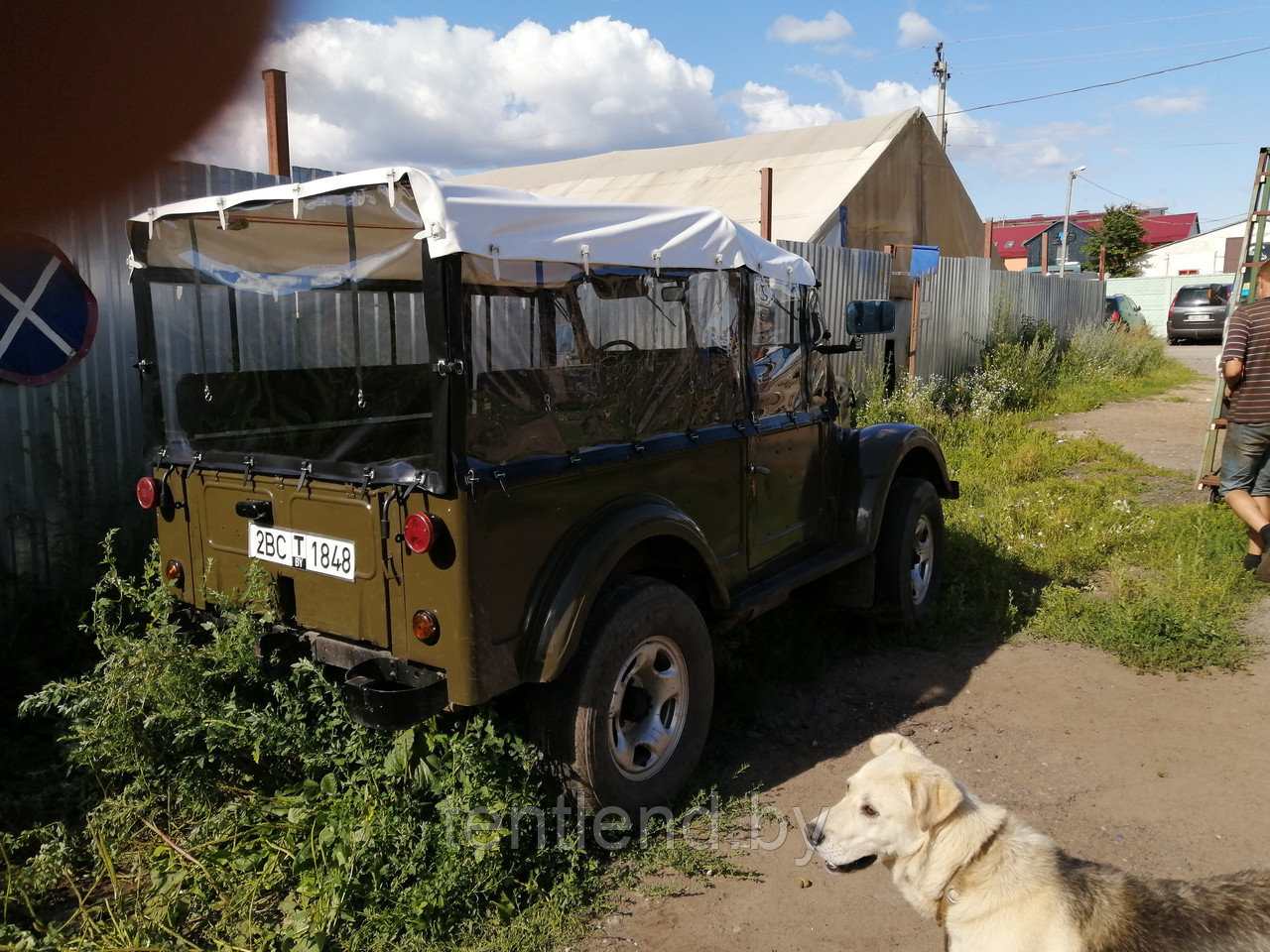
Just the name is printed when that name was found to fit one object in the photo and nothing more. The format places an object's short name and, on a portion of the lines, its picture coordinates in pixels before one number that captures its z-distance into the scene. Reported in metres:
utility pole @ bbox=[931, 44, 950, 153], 31.33
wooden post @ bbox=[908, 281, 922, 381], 12.58
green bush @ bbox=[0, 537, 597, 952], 3.01
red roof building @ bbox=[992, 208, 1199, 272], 66.11
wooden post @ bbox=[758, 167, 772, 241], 11.04
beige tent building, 17.88
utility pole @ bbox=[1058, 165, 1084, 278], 30.96
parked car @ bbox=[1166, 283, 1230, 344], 28.06
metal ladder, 7.51
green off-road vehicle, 3.02
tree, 41.94
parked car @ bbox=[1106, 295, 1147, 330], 28.59
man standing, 6.28
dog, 2.25
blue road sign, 4.89
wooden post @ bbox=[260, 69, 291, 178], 5.87
